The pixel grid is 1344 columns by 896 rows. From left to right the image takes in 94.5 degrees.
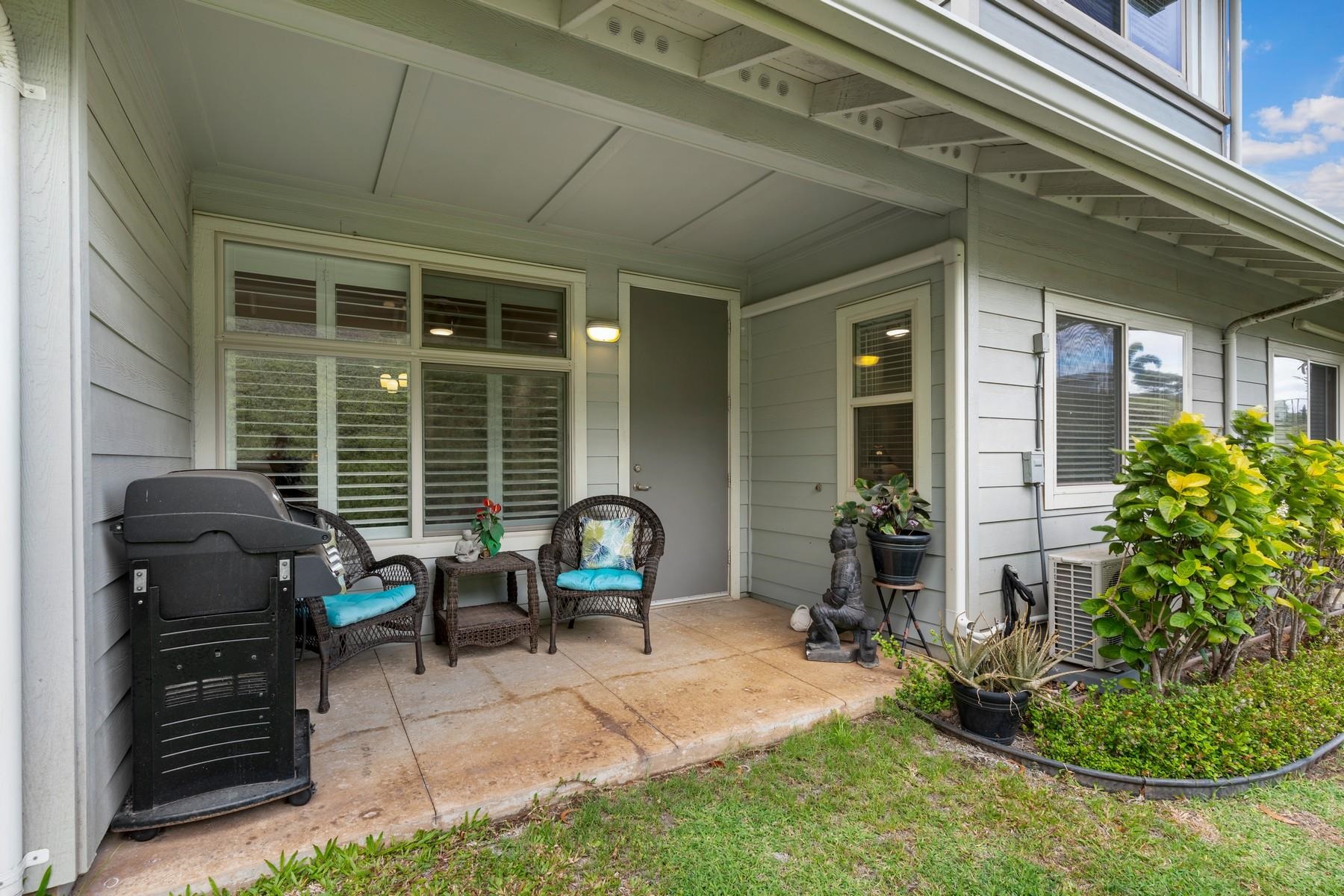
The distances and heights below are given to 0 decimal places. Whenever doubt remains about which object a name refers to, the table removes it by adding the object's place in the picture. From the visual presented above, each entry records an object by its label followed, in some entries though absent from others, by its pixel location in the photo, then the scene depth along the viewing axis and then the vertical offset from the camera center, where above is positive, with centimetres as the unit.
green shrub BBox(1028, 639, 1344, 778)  234 -112
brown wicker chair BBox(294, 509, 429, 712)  280 -82
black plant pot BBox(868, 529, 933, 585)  341 -59
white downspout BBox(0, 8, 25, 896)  145 -4
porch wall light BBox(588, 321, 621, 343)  424 +81
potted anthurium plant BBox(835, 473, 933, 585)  342 -45
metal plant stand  346 -88
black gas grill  183 -59
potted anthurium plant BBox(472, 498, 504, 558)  370 -47
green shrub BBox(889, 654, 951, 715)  288 -114
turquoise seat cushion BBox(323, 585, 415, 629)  288 -74
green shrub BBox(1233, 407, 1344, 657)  317 -28
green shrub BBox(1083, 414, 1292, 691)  258 -43
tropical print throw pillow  389 -61
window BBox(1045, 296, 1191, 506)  390 +41
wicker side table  335 -96
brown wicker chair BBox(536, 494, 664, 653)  362 -68
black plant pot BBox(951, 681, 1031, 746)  255 -109
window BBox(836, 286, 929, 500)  366 +39
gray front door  456 +14
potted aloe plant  257 -97
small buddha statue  358 -58
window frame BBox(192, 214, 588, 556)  324 +60
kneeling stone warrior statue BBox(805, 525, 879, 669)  342 -93
